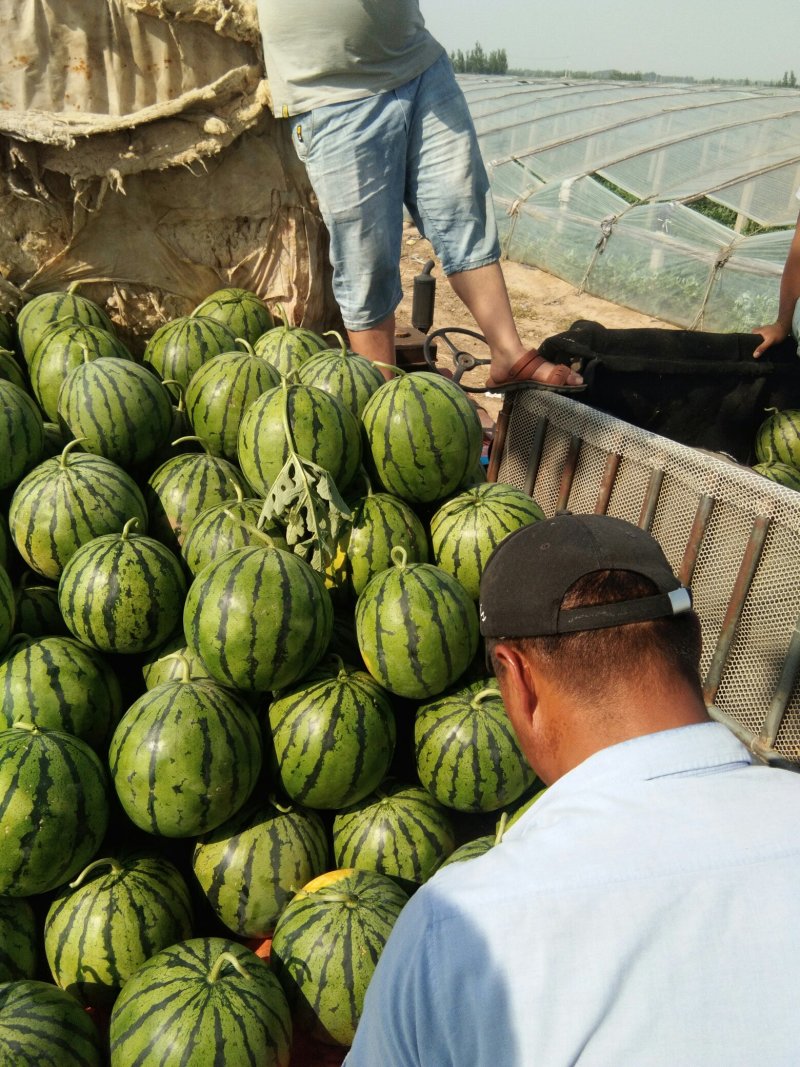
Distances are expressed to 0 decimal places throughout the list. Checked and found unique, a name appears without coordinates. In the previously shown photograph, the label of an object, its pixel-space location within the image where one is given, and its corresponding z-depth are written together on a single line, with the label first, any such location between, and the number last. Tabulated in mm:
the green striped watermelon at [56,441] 3305
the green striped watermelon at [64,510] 2830
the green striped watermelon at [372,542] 2904
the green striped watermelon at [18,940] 2221
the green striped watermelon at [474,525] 2889
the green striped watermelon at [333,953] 2119
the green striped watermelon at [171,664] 2596
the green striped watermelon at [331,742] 2473
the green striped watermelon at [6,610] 2619
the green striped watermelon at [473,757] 2568
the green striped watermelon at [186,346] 3670
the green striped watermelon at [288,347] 3707
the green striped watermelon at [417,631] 2590
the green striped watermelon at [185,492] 3090
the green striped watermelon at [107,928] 2203
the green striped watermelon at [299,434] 2932
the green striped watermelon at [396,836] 2498
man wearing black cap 1157
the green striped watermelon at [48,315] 3762
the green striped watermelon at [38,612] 2807
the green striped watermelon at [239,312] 4094
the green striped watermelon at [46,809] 2158
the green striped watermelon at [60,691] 2443
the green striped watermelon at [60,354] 3480
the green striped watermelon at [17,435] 3041
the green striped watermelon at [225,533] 2812
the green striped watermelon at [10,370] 3609
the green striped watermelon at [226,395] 3297
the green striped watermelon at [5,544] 2920
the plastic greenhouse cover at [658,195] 11977
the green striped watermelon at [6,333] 3861
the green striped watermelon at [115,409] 3166
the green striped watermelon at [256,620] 2430
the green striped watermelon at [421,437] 3033
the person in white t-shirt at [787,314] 4621
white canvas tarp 3814
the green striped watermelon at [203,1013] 1896
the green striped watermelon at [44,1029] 1853
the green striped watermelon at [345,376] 3299
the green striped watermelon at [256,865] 2406
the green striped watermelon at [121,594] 2594
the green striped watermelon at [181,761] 2293
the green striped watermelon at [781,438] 4566
